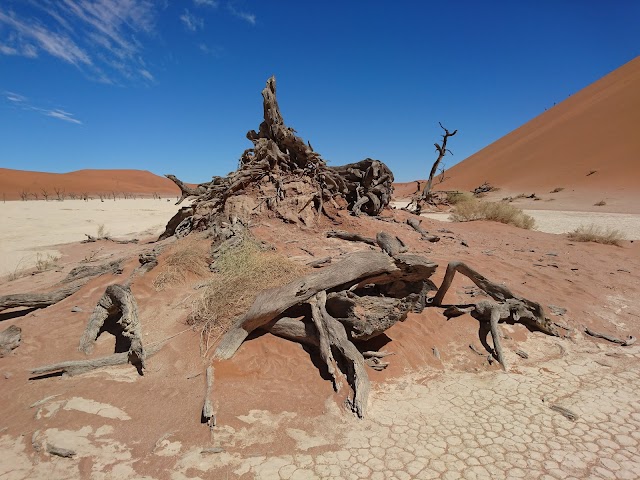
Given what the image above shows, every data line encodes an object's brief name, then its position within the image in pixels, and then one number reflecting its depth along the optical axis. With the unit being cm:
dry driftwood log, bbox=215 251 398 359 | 373
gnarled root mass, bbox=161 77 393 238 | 786
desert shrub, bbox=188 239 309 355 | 400
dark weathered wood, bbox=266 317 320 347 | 379
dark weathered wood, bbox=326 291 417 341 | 379
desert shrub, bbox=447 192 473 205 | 2180
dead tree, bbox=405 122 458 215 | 2014
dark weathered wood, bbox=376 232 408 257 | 456
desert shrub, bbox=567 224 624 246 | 954
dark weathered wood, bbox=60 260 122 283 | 598
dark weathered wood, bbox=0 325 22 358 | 405
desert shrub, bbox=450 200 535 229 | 1319
